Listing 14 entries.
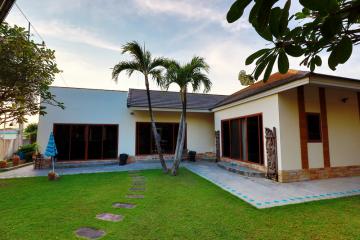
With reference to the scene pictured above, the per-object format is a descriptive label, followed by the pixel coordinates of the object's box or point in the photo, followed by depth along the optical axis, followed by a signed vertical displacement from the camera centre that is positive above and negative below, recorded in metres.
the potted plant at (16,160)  12.29 -1.20
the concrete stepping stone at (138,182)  7.96 -1.67
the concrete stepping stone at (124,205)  5.30 -1.76
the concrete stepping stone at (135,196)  6.15 -1.72
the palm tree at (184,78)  8.73 +2.86
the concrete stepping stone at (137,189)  6.95 -1.70
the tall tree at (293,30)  1.09 +0.71
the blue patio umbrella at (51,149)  8.77 -0.36
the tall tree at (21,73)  6.85 +2.66
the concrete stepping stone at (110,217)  4.45 -1.77
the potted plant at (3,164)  11.34 -1.33
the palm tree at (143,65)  8.76 +3.48
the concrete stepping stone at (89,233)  3.69 -1.79
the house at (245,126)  8.02 +0.85
